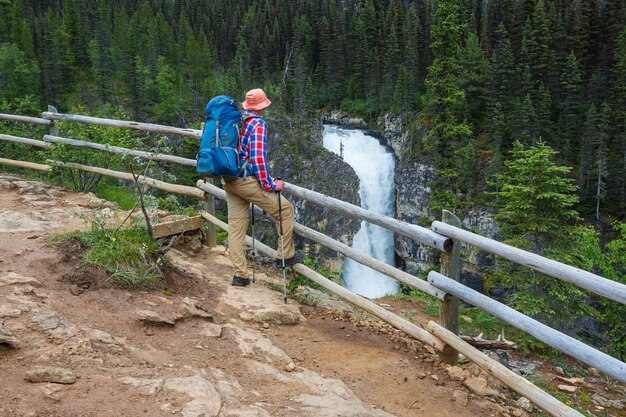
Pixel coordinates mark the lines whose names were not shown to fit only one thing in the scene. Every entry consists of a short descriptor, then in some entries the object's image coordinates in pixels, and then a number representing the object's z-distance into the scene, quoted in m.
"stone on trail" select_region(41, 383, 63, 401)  3.08
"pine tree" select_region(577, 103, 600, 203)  44.69
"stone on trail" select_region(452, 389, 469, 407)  4.19
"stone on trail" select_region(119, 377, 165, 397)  3.27
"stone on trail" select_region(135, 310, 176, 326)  4.43
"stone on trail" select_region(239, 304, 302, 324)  5.12
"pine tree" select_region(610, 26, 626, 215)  43.06
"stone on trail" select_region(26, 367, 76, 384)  3.23
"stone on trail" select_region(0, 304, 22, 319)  3.91
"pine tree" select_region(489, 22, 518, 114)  51.53
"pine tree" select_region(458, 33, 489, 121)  53.09
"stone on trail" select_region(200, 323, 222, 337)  4.55
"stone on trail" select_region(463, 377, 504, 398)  4.38
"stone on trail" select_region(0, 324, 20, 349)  3.51
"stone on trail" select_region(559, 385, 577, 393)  6.61
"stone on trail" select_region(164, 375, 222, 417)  3.14
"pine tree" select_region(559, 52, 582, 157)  48.69
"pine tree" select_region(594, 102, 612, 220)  43.19
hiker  5.27
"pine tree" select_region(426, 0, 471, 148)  26.62
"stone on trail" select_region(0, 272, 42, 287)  4.52
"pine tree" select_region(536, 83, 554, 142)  48.47
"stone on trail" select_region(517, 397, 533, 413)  4.53
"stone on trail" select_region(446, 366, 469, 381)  4.54
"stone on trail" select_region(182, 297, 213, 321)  4.83
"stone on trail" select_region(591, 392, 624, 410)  6.58
